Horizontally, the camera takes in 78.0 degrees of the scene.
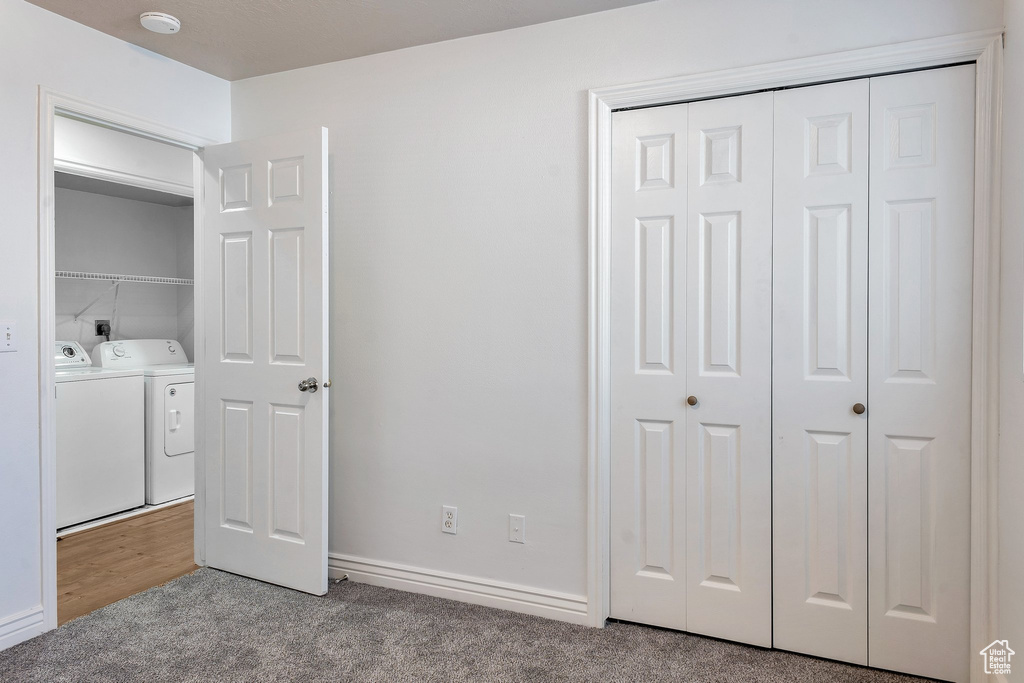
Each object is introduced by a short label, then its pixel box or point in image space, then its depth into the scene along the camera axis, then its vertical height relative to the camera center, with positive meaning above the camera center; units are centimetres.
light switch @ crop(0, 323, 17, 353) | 223 -2
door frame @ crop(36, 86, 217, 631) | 234 -3
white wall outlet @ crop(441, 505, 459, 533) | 266 -79
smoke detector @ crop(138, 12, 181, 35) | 236 +117
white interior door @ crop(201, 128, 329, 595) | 268 -11
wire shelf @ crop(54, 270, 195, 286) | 411 +37
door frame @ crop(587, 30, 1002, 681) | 189 +58
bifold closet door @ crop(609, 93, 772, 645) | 222 -13
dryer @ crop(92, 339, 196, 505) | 394 -59
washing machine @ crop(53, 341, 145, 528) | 352 -64
